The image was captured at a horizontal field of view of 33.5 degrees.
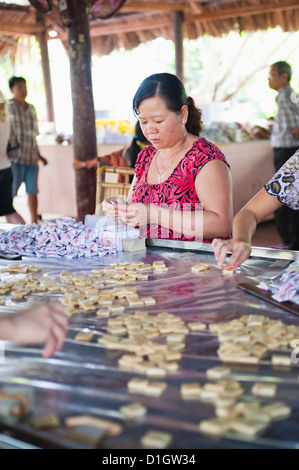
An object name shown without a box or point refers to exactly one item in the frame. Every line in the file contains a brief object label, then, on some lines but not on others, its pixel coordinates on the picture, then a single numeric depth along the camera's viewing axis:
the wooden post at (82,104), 4.13
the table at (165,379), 0.74
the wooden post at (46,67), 7.96
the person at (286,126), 4.81
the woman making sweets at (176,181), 2.09
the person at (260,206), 1.65
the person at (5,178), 4.13
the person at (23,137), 5.45
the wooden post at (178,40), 7.16
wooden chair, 2.87
